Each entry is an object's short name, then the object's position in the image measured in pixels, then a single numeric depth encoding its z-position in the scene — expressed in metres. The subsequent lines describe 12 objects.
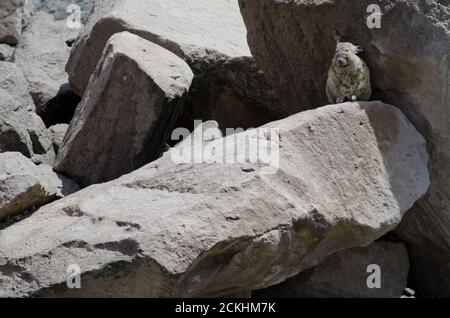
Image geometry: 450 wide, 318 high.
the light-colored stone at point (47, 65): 13.81
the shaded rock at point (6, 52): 14.95
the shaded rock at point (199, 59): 12.28
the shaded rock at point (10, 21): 15.62
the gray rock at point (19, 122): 11.30
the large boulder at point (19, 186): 8.84
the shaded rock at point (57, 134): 12.46
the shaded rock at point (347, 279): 9.81
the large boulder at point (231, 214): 7.75
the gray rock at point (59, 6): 17.61
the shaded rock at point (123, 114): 10.36
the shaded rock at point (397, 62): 9.55
